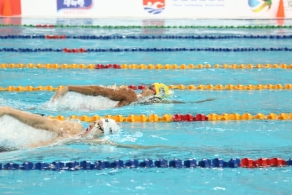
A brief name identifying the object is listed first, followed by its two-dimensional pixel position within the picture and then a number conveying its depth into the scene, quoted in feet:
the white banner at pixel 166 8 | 102.06
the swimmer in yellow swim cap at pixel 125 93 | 44.55
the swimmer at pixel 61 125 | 34.12
